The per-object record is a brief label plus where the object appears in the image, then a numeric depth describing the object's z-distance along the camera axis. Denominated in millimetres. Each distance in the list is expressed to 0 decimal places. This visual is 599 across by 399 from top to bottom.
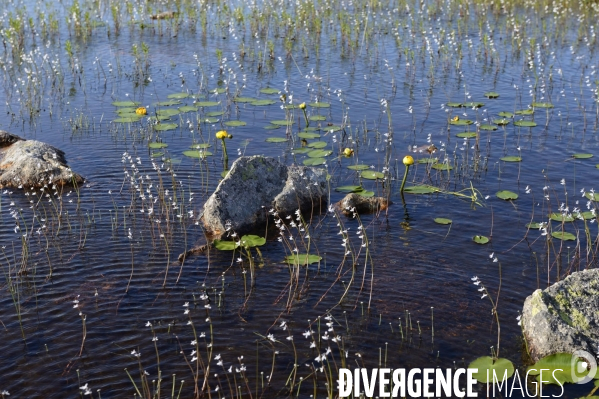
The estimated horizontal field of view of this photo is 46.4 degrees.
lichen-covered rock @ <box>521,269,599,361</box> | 6285
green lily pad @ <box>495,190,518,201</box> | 9953
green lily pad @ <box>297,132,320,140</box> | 12195
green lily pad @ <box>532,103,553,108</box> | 13487
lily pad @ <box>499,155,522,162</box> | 11211
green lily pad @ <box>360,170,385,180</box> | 10586
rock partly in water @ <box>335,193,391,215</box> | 9648
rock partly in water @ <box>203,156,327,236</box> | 9188
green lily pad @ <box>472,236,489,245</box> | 8719
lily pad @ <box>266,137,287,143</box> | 12203
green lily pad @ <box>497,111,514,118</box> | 12906
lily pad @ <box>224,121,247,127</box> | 12992
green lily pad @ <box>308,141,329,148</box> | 11859
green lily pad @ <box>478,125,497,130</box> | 12320
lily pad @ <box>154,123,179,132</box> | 12547
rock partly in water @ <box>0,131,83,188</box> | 10547
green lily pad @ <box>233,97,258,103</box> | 14192
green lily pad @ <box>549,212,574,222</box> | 8745
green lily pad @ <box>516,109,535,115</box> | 13078
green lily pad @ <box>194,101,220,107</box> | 13833
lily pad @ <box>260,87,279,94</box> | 14767
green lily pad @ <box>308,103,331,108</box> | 13625
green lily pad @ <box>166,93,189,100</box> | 14234
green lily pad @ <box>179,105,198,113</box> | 13422
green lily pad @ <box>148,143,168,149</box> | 11812
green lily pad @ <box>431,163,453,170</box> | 10906
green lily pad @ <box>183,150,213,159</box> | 11372
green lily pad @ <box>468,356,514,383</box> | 6094
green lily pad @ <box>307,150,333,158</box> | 11328
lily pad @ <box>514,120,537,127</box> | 12625
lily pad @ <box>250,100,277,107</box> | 14003
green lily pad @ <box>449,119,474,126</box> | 12655
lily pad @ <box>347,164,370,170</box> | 10983
